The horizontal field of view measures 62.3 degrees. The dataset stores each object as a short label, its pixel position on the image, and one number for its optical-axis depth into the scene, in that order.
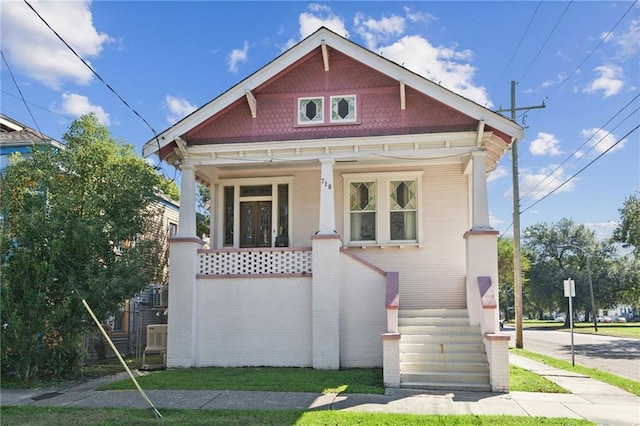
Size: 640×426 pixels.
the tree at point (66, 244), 10.81
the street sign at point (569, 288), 14.27
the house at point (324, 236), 12.10
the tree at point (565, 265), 59.53
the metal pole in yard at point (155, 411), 7.73
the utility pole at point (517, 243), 19.81
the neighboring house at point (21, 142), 13.78
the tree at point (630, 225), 27.20
